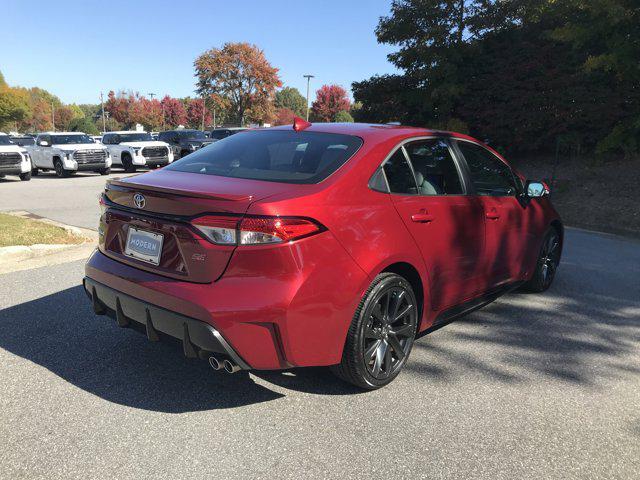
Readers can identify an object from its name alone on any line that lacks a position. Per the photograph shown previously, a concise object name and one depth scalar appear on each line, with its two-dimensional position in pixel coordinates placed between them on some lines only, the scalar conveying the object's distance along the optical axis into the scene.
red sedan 2.65
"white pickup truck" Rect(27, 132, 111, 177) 19.39
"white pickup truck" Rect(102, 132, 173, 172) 21.45
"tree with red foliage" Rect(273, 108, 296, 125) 76.18
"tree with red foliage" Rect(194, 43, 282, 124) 46.06
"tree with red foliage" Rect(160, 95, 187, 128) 90.44
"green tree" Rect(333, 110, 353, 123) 70.94
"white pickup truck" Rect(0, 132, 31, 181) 17.38
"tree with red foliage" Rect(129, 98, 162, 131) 85.31
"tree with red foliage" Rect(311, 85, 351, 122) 74.38
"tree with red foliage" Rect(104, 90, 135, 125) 86.69
